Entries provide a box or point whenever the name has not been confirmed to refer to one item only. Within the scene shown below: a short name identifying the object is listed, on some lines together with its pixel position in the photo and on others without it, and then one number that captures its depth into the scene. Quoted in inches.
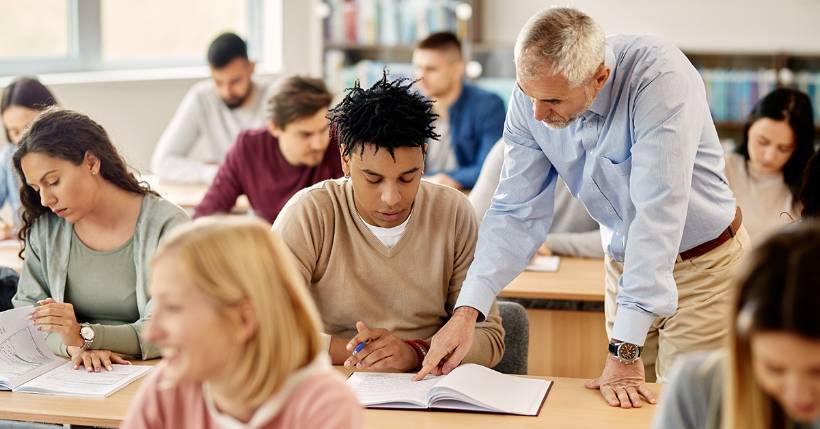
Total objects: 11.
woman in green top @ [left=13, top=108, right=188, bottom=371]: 98.7
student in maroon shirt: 155.3
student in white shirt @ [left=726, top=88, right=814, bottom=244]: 152.7
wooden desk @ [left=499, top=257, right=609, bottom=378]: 131.9
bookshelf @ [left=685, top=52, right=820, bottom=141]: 232.1
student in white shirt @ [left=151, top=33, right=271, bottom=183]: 201.0
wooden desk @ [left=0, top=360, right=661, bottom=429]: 79.4
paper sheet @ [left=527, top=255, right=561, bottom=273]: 137.3
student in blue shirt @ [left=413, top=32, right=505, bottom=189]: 197.9
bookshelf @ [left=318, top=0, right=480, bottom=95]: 252.4
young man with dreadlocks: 93.3
